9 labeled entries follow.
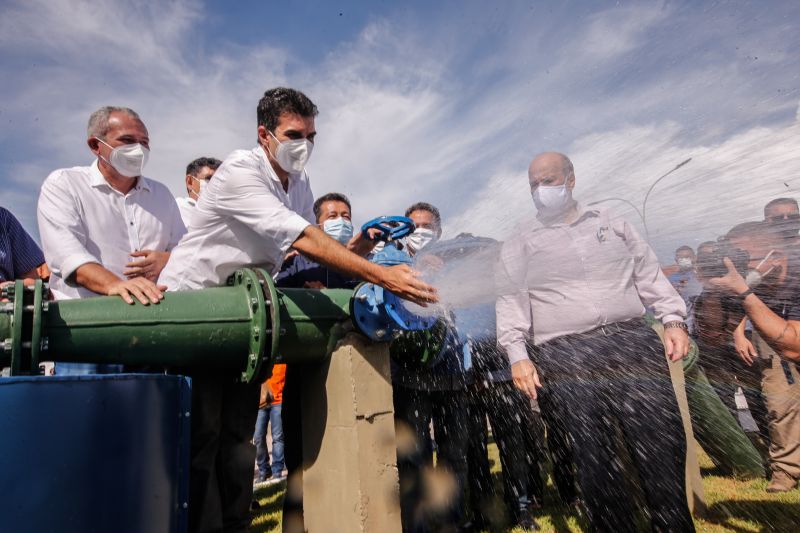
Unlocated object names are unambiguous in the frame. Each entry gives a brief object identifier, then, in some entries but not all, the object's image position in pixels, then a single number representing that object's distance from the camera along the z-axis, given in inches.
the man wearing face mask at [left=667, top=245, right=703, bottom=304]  119.2
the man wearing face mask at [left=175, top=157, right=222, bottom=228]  194.1
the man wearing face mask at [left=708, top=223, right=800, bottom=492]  94.2
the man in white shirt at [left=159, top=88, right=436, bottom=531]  94.5
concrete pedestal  99.5
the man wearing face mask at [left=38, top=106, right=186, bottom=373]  102.8
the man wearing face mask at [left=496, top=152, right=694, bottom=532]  101.4
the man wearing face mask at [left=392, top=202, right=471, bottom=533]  142.5
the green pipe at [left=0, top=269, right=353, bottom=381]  77.3
